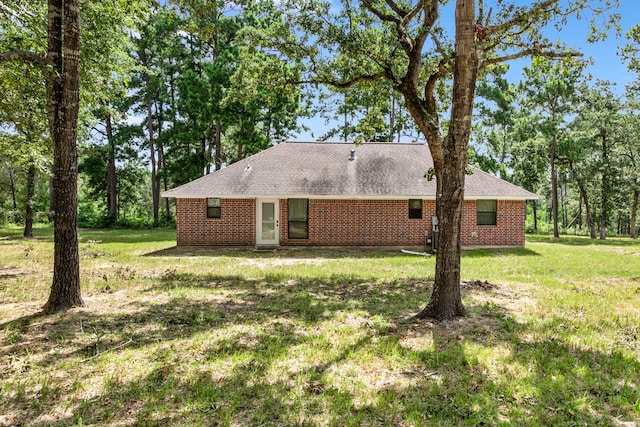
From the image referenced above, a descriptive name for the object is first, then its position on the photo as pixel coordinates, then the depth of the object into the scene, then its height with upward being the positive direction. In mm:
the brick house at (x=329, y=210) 16484 +61
